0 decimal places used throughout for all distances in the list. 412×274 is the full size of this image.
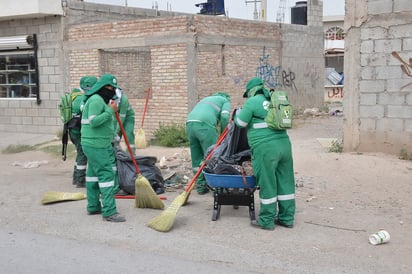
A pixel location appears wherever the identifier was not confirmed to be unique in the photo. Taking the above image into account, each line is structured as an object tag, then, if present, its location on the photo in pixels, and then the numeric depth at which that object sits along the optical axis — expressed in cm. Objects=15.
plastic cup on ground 521
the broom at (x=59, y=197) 724
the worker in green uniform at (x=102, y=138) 609
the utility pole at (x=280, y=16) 2614
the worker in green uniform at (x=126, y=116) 806
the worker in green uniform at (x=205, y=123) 708
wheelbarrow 582
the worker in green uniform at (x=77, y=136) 813
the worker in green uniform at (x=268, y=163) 562
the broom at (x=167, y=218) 579
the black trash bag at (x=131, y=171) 758
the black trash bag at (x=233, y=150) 615
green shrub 1170
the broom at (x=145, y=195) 666
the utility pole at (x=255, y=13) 2742
